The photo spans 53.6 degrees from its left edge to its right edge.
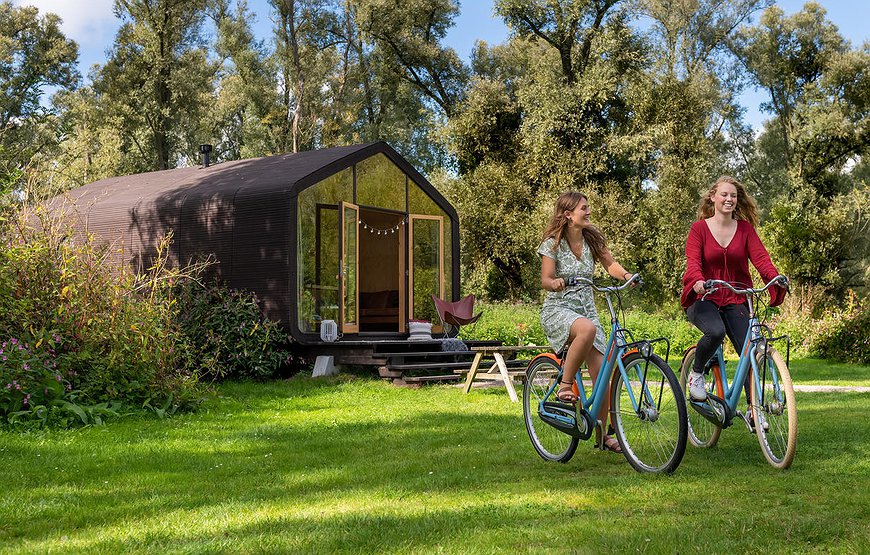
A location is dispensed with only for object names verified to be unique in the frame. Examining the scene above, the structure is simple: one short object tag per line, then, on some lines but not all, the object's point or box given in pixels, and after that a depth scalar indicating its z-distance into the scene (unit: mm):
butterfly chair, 12297
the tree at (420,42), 25859
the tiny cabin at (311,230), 11797
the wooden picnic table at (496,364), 9234
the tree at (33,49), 26609
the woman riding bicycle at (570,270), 4852
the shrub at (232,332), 11180
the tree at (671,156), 21594
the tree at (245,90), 27891
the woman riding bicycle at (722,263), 4812
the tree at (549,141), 21891
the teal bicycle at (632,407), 4289
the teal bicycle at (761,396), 4527
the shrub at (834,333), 14875
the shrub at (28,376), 6863
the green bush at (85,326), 7383
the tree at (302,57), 26281
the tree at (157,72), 25536
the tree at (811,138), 20328
